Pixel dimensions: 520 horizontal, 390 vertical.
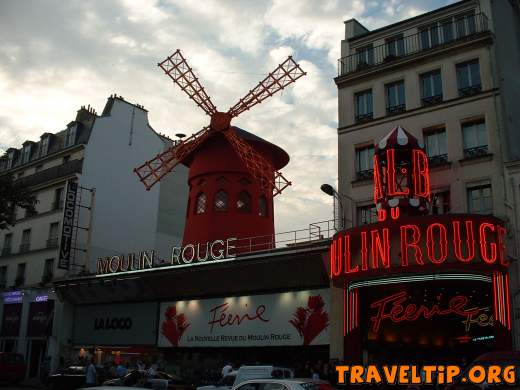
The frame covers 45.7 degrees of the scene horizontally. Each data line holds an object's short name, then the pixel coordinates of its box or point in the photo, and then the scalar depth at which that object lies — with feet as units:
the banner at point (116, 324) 77.61
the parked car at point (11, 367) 71.87
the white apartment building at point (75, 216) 89.45
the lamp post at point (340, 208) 60.03
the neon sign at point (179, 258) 68.33
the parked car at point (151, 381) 52.52
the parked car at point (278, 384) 26.84
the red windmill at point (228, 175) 79.00
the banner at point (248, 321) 61.87
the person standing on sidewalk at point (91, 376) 56.49
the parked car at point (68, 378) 62.90
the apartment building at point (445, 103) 53.83
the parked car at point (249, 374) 46.44
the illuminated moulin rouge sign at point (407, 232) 47.39
